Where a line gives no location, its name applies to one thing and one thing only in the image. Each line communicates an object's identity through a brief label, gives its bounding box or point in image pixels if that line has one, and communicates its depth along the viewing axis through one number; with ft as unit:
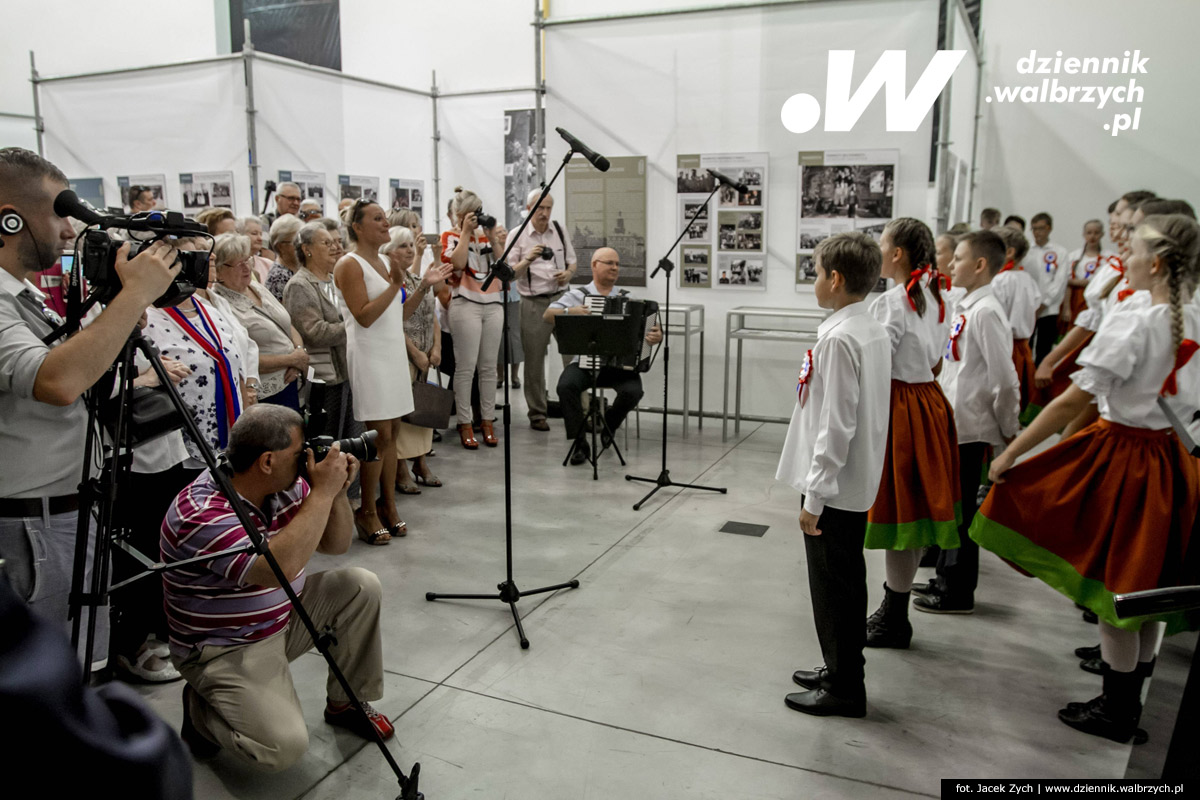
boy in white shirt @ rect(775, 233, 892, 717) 8.13
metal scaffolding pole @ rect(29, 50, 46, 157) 24.71
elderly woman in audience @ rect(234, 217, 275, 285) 17.38
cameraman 6.04
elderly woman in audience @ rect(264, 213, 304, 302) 15.05
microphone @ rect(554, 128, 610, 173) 10.63
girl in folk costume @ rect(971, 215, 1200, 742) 8.06
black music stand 17.17
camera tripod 6.14
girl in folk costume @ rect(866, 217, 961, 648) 10.00
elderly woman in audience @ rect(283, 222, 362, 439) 14.03
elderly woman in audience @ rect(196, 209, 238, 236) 14.80
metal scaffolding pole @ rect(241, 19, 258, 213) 21.43
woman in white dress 13.14
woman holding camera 19.79
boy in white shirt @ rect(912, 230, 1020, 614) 10.75
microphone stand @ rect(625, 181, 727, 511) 16.63
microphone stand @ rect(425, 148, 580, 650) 10.48
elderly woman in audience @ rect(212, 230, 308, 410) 12.57
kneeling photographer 7.26
